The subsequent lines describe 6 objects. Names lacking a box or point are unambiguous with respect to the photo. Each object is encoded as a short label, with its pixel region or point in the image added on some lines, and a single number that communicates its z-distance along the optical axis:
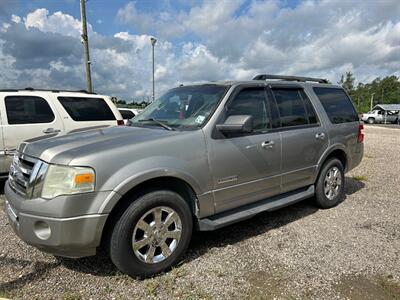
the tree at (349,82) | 84.19
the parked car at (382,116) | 44.81
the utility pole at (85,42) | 12.66
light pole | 19.57
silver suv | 2.78
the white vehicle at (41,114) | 5.84
